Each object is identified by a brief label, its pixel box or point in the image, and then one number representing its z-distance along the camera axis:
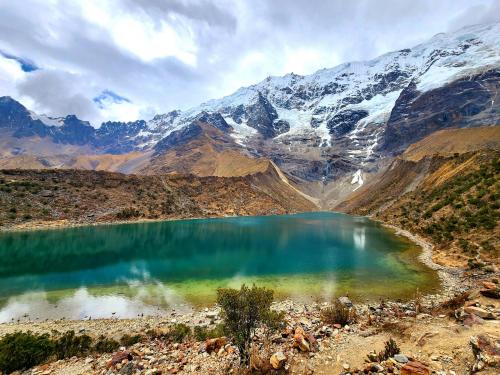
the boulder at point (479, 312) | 14.00
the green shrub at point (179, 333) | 18.56
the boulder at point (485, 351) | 9.48
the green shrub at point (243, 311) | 14.30
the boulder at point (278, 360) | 12.00
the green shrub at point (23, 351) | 15.49
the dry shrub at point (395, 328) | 14.16
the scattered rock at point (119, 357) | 14.84
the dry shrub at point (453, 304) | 17.92
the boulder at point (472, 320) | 13.27
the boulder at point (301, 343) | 13.44
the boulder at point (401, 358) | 10.89
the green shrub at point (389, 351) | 11.62
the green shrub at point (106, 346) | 17.83
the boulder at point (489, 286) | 19.27
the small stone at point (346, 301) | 23.92
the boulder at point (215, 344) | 15.31
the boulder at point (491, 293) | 18.61
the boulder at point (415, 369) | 9.87
